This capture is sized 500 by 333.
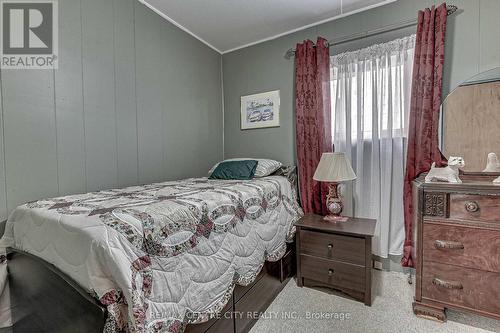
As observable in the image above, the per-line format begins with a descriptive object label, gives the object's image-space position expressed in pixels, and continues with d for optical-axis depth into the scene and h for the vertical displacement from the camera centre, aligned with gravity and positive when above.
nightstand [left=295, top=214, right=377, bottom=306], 1.62 -0.74
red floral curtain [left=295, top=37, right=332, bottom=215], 2.22 +0.43
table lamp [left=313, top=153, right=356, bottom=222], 1.83 -0.13
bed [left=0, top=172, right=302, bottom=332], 0.76 -0.41
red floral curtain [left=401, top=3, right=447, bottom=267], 1.75 +0.47
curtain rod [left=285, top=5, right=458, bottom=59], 1.75 +1.13
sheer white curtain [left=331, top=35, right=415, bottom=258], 1.94 +0.30
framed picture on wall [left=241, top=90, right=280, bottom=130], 2.60 +0.58
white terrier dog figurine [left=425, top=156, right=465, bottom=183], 1.47 -0.10
